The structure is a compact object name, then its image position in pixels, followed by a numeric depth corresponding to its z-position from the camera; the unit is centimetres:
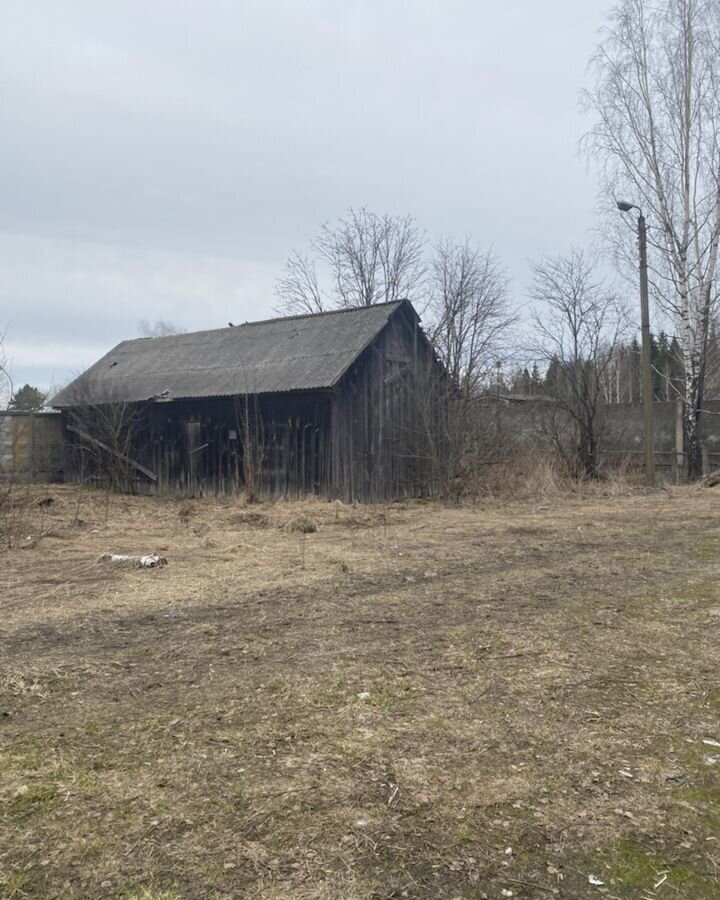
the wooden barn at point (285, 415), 1734
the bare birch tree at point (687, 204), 2086
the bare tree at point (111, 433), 2022
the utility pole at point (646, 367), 1825
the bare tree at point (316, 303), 4012
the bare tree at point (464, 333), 1848
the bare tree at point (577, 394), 2050
